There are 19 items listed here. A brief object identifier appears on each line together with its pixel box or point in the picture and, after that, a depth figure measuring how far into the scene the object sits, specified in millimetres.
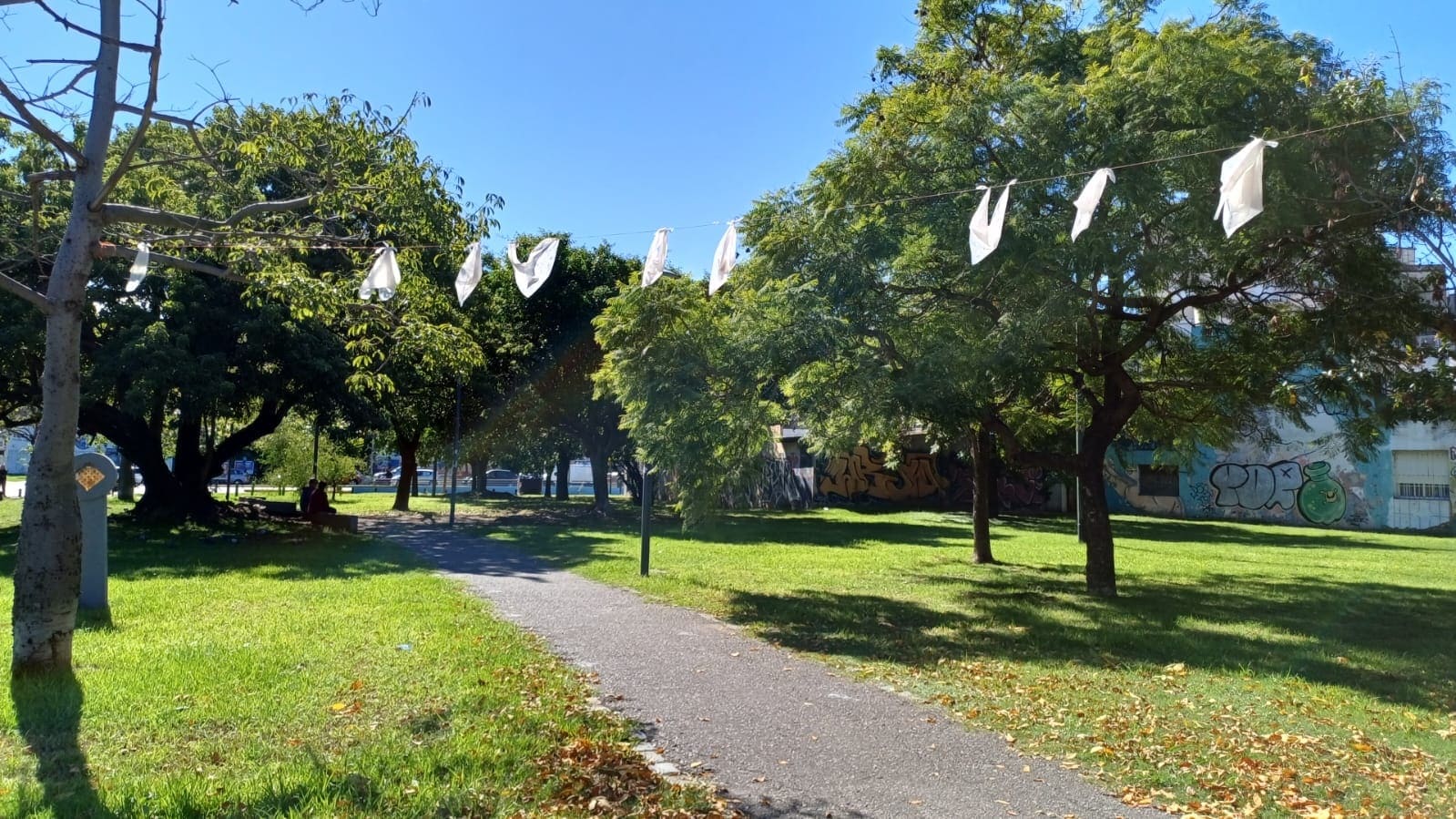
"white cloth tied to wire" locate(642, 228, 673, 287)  9016
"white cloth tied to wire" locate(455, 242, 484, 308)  8695
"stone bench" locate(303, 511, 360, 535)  20469
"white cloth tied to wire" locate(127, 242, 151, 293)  7047
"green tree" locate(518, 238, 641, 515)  26000
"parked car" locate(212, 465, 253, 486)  59812
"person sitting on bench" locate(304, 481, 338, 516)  21328
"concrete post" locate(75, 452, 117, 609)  9031
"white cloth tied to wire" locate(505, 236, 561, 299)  8555
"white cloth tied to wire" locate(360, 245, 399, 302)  8000
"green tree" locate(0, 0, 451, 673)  6125
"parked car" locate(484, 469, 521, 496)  58188
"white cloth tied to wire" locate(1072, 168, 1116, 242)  7164
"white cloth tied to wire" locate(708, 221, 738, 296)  8709
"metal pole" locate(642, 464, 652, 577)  12977
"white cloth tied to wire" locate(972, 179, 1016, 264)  7566
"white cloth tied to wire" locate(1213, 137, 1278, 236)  6605
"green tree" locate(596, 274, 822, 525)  10875
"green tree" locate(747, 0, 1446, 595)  9062
